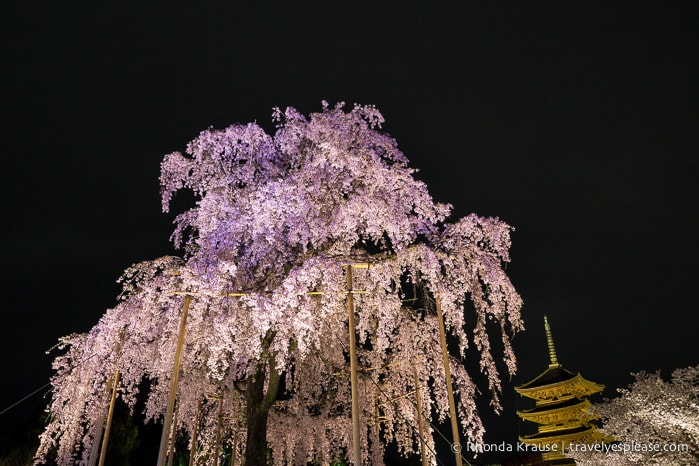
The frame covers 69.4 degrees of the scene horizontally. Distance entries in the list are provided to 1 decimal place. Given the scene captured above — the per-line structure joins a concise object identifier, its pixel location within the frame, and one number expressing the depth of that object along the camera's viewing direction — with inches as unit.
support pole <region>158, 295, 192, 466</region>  329.6
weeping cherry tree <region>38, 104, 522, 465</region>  390.9
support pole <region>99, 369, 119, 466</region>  446.3
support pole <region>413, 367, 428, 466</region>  528.1
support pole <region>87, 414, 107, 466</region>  443.2
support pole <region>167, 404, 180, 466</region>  557.8
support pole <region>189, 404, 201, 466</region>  572.1
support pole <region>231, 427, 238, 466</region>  601.0
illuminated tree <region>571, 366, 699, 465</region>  471.8
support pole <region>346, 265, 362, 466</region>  321.7
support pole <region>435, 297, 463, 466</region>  351.3
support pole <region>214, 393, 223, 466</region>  546.0
